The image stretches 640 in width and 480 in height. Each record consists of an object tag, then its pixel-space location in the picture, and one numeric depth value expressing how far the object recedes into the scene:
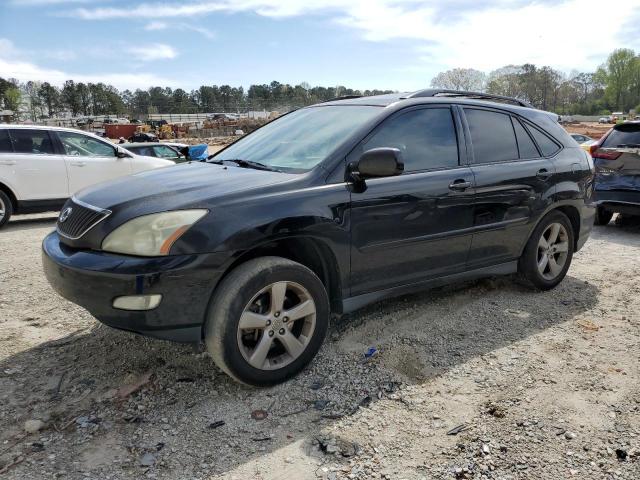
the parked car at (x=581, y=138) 22.54
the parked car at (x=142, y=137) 34.68
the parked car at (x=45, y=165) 8.30
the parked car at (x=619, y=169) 7.26
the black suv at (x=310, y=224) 2.77
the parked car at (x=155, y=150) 11.77
